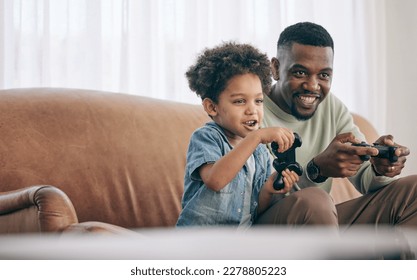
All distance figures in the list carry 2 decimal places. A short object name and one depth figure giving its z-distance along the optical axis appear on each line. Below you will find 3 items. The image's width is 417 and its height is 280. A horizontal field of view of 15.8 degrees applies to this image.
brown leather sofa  3.59
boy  3.23
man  3.32
